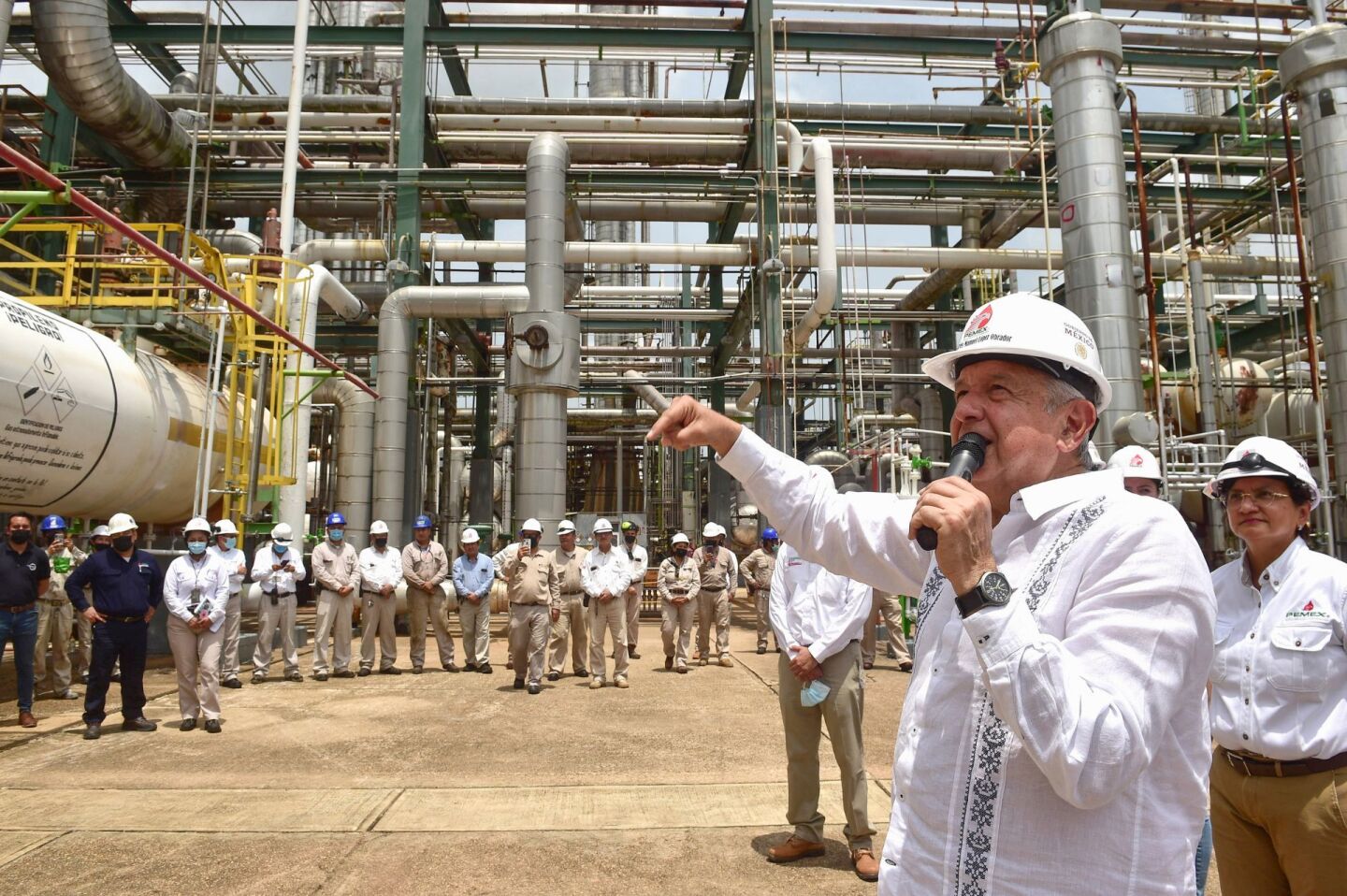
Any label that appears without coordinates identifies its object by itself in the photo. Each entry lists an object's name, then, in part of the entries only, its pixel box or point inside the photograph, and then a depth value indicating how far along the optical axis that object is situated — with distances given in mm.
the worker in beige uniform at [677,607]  10953
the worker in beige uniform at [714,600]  11750
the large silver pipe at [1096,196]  10164
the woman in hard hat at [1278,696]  2572
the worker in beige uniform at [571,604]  10462
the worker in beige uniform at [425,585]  10836
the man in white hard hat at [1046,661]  1278
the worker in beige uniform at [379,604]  10555
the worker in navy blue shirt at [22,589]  7605
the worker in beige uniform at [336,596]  10273
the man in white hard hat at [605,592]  10078
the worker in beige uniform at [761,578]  12352
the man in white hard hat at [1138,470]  4285
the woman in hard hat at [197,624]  7316
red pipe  5785
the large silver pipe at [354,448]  14695
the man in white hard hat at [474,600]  10727
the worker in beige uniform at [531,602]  9523
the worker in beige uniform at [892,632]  10750
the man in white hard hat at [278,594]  10094
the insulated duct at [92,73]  12852
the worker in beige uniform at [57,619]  8852
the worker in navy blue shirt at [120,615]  7180
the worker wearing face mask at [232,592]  9078
